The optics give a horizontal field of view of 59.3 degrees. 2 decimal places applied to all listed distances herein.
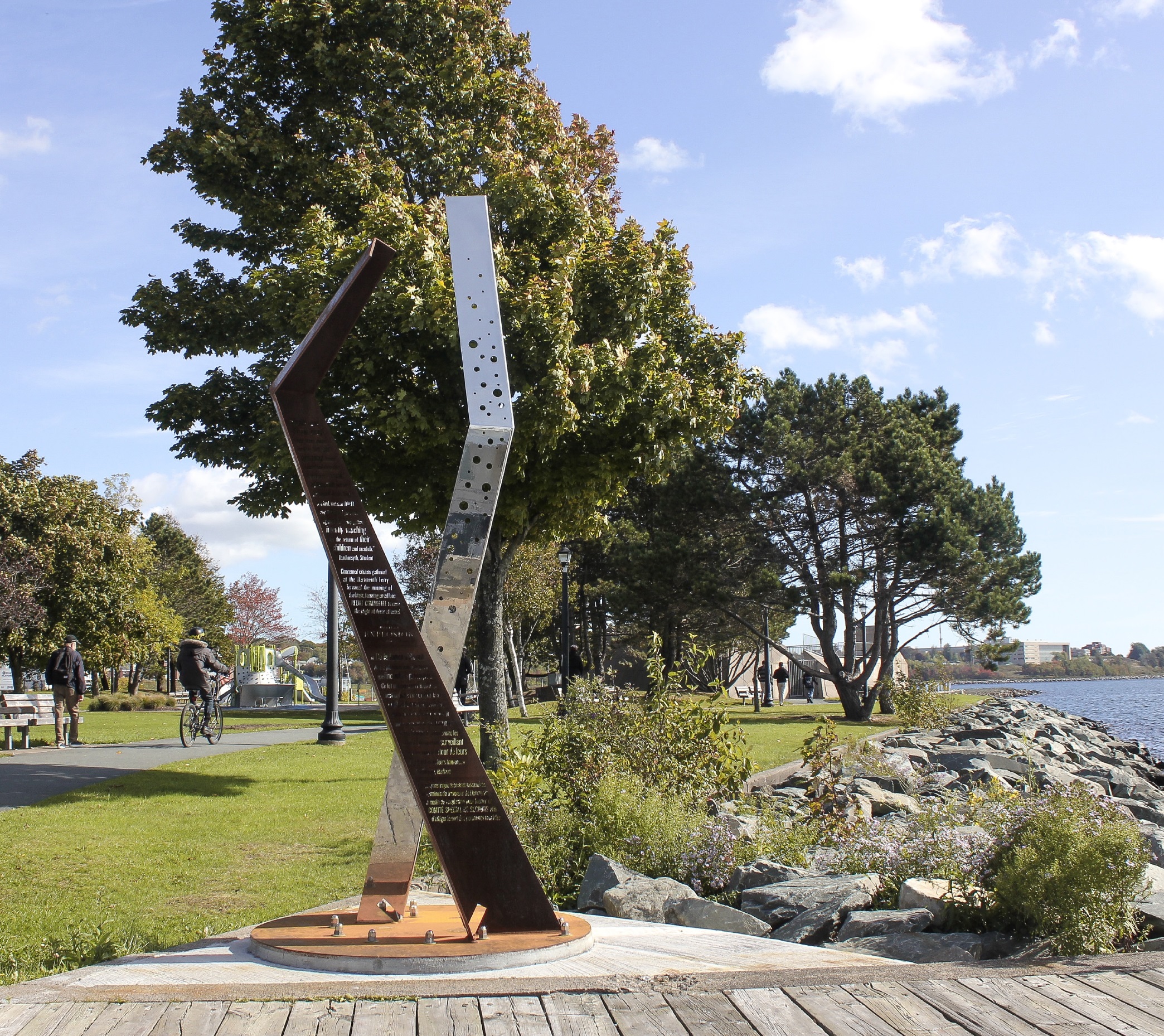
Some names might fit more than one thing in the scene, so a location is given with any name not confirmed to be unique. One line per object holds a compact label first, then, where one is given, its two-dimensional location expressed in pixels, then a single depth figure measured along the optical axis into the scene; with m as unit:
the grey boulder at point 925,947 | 4.75
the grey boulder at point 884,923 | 5.02
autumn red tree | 72.81
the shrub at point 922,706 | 22.84
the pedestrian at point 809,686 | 46.44
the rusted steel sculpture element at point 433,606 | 4.75
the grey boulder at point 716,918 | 5.38
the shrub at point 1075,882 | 4.55
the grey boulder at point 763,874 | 6.30
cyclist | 16.22
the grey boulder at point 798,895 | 5.55
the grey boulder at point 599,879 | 5.96
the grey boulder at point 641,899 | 5.69
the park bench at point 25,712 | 15.64
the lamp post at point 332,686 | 17.31
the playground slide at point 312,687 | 43.66
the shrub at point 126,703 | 33.81
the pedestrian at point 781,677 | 41.00
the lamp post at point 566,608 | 24.62
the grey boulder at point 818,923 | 5.27
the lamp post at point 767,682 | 38.06
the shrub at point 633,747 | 7.69
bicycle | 16.61
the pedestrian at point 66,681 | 16.31
